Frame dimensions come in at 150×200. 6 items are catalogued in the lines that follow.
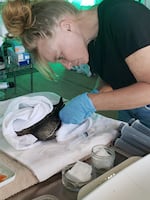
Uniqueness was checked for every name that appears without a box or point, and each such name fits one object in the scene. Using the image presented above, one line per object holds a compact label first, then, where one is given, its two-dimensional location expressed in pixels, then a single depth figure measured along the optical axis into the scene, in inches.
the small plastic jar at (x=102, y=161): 30.5
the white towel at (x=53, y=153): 30.3
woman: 34.9
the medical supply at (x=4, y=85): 97.1
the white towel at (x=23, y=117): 33.5
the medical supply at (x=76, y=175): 28.1
